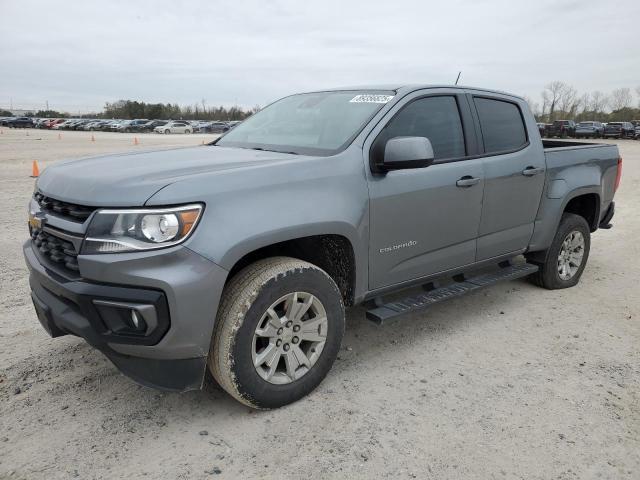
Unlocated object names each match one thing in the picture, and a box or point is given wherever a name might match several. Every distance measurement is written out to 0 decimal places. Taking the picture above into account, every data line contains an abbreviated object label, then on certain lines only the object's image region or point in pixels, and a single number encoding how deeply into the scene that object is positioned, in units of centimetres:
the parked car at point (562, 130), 4225
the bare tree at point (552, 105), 9022
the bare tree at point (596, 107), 9056
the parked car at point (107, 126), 6094
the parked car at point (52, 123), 6469
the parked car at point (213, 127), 5778
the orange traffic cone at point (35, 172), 1251
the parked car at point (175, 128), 5447
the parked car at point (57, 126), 6391
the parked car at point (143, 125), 5959
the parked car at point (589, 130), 4212
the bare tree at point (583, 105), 9212
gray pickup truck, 244
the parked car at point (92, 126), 6207
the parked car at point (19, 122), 6216
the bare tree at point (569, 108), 8661
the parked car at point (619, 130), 4325
